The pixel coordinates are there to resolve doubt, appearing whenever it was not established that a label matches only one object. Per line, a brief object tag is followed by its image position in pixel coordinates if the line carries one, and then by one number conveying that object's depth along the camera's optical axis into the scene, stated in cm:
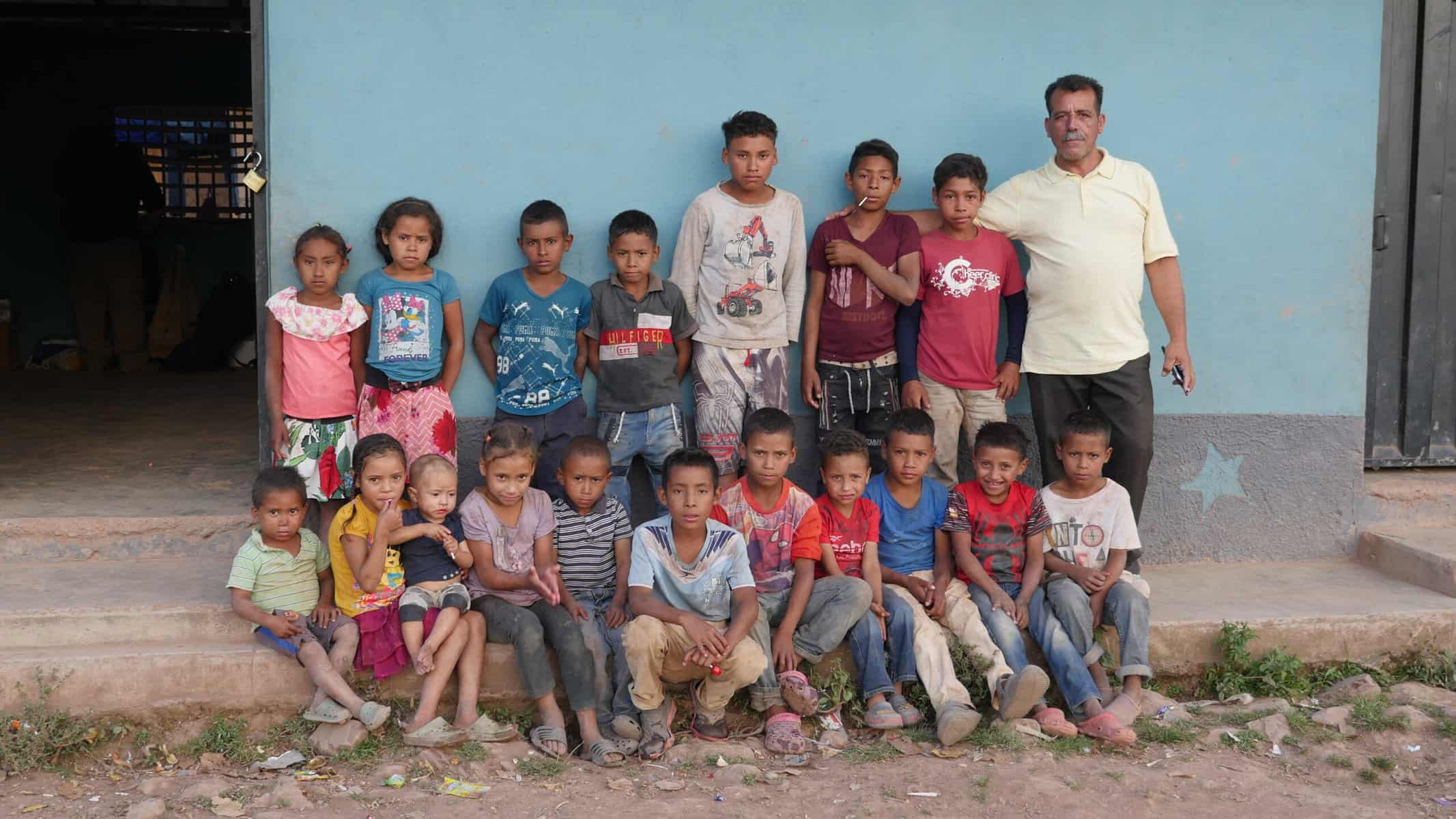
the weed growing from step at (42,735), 323
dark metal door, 479
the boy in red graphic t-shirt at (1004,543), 376
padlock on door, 403
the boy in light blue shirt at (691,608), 346
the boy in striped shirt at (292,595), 344
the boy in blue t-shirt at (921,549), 371
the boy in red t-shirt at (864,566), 366
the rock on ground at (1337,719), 363
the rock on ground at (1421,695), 386
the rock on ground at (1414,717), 363
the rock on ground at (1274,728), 358
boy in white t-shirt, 376
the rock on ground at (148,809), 295
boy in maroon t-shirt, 416
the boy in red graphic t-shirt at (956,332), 423
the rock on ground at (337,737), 333
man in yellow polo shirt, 414
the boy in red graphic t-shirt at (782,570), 362
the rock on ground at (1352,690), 389
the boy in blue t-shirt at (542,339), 409
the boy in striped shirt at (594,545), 365
